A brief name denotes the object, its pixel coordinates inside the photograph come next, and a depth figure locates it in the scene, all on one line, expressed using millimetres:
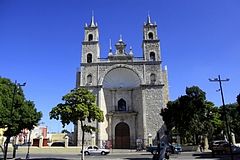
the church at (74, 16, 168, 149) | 29236
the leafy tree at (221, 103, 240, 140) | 32969
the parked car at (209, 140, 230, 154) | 19444
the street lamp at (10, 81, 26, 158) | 15062
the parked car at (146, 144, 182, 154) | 21057
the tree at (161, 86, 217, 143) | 23972
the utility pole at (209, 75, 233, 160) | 15083
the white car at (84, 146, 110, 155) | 22387
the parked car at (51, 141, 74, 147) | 30591
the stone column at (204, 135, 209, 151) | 25853
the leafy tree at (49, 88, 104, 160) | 14385
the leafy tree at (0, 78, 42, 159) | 15420
